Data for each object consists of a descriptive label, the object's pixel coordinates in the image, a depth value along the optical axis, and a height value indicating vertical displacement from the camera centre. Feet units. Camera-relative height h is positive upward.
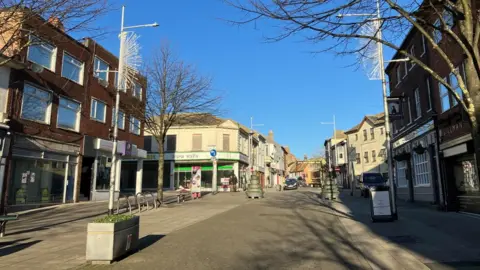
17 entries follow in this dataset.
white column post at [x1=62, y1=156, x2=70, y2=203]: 70.54 +1.58
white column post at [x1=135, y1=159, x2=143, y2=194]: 100.42 +3.52
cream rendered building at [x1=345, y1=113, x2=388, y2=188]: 172.55 +23.08
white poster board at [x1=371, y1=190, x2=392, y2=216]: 40.81 -1.52
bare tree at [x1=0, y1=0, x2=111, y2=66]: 26.45 +12.82
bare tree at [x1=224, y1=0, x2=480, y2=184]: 17.84 +8.16
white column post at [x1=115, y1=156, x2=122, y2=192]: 86.61 +3.55
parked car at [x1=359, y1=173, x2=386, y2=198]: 95.21 +2.79
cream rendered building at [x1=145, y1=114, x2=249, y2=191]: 147.74 +15.37
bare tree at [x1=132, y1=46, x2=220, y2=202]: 67.97 +14.86
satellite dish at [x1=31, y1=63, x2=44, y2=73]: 60.23 +19.74
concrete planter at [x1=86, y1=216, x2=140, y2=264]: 24.09 -3.29
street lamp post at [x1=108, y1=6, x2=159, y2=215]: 48.23 +15.89
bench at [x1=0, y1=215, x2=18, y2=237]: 32.63 -2.41
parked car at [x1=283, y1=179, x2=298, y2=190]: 175.78 +3.28
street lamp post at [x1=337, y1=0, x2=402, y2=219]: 42.34 +7.89
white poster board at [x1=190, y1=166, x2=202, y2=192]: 92.63 +2.77
